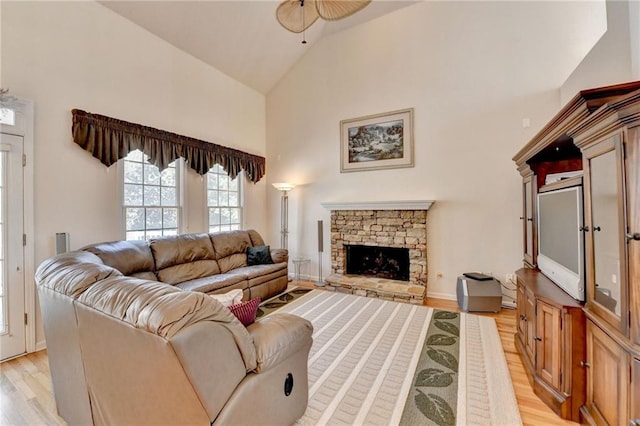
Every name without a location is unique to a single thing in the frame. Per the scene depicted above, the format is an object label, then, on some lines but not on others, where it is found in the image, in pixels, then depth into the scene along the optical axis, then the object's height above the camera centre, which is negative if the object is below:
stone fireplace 4.21 -0.55
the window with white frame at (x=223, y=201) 4.79 +0.27
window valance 3.11 +0.99
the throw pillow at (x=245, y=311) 1.44 -0.52
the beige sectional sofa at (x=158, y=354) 1.02 -0.62
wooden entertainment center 1.27 -0.47
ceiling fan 2.46 +1.98
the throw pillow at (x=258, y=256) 4.38 -0.66
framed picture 4.46 +1.24
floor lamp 5.59 -0.11
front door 2.56 -0.29
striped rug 1.76 -1.29
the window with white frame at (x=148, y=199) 3.63 +0.25
